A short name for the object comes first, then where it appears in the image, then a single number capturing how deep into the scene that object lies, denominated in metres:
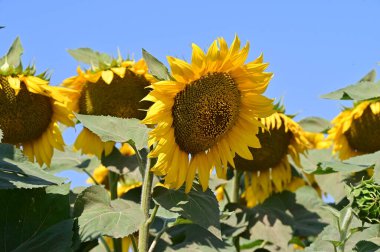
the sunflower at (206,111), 2.37
